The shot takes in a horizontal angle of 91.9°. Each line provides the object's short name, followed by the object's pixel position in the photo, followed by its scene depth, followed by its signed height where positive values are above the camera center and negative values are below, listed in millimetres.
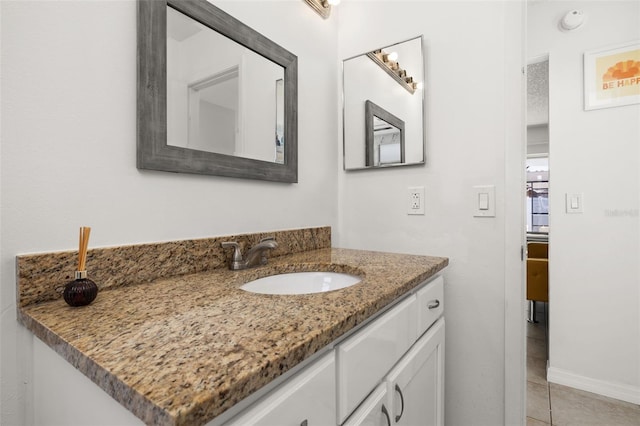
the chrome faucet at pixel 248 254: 1023 -133
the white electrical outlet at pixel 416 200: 1413 +69
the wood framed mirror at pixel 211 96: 870 +408
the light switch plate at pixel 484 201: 1249 +57
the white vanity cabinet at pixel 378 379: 478 -342
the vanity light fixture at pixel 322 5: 1464 +1015
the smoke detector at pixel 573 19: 1859 +1182
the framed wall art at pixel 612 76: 1786 +821
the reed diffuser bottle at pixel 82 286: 626 -145
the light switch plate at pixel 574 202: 1892 +77
